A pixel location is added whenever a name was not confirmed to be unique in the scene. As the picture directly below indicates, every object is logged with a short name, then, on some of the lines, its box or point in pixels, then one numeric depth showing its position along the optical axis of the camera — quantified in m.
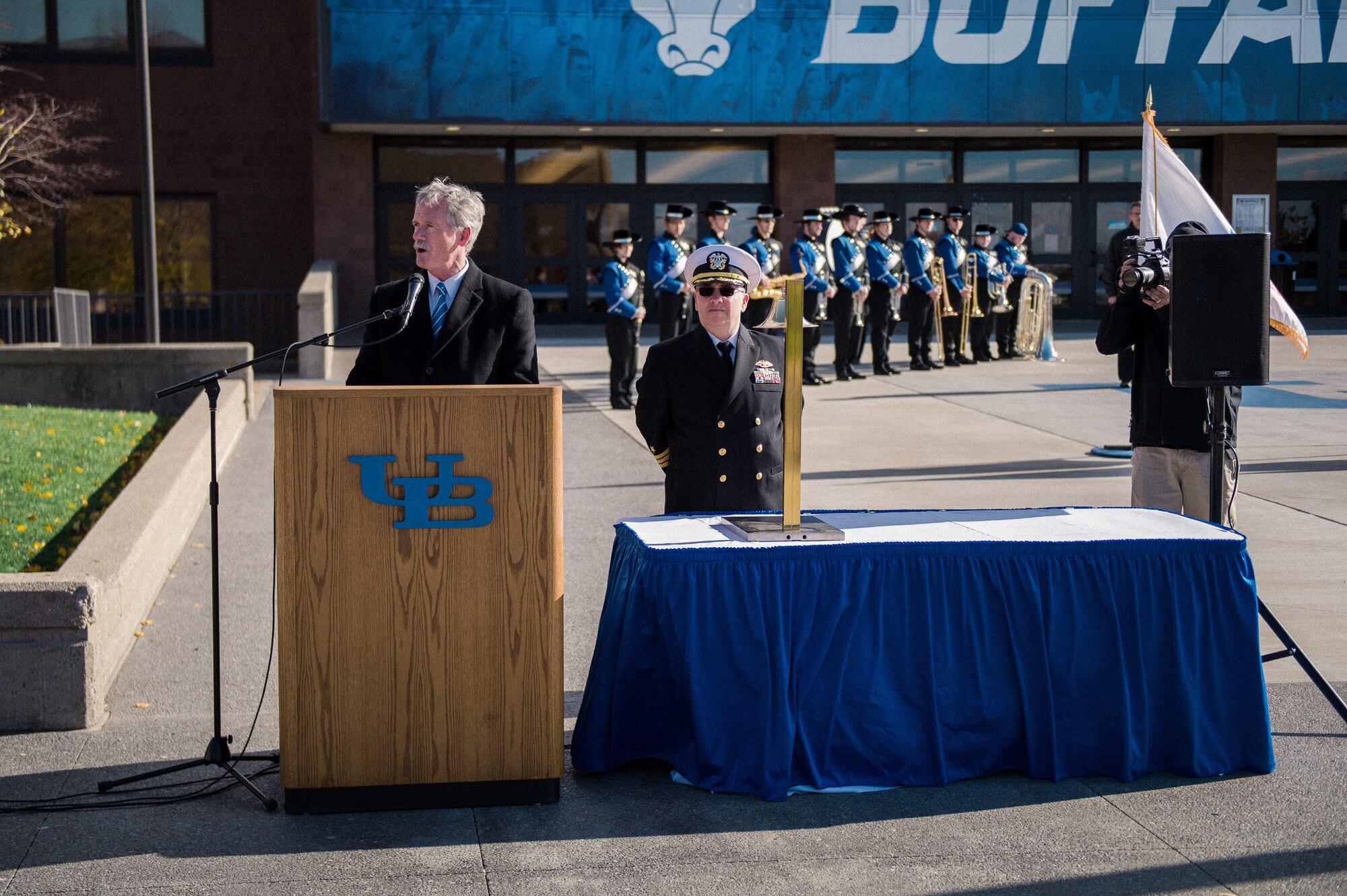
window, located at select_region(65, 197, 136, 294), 25.08
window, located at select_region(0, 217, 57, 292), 25.06
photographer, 6.30
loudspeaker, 5.47
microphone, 4.54
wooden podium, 4.36
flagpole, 6.20
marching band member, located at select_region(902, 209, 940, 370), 19.52
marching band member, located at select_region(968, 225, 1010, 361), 20.55
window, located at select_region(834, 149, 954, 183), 27.20
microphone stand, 4.51
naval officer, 5.51
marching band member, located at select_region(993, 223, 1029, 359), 21.02
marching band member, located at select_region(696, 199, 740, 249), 15.18
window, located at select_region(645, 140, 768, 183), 26.59
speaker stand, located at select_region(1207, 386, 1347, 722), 5.60
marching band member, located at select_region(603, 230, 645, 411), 15.11
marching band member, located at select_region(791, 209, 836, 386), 17.75
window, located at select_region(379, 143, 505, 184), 25.77
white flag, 6.24
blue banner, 23.58
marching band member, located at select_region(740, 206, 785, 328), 16.81
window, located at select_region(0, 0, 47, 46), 24.42
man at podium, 5.16
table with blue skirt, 4.63
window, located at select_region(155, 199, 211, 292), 25.36
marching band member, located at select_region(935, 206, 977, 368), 20.12
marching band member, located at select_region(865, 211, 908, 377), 19.11
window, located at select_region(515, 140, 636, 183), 26.34
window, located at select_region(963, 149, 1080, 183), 27.61
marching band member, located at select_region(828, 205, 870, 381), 18.25
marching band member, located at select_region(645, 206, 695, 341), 15.57
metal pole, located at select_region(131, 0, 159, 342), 16.64
